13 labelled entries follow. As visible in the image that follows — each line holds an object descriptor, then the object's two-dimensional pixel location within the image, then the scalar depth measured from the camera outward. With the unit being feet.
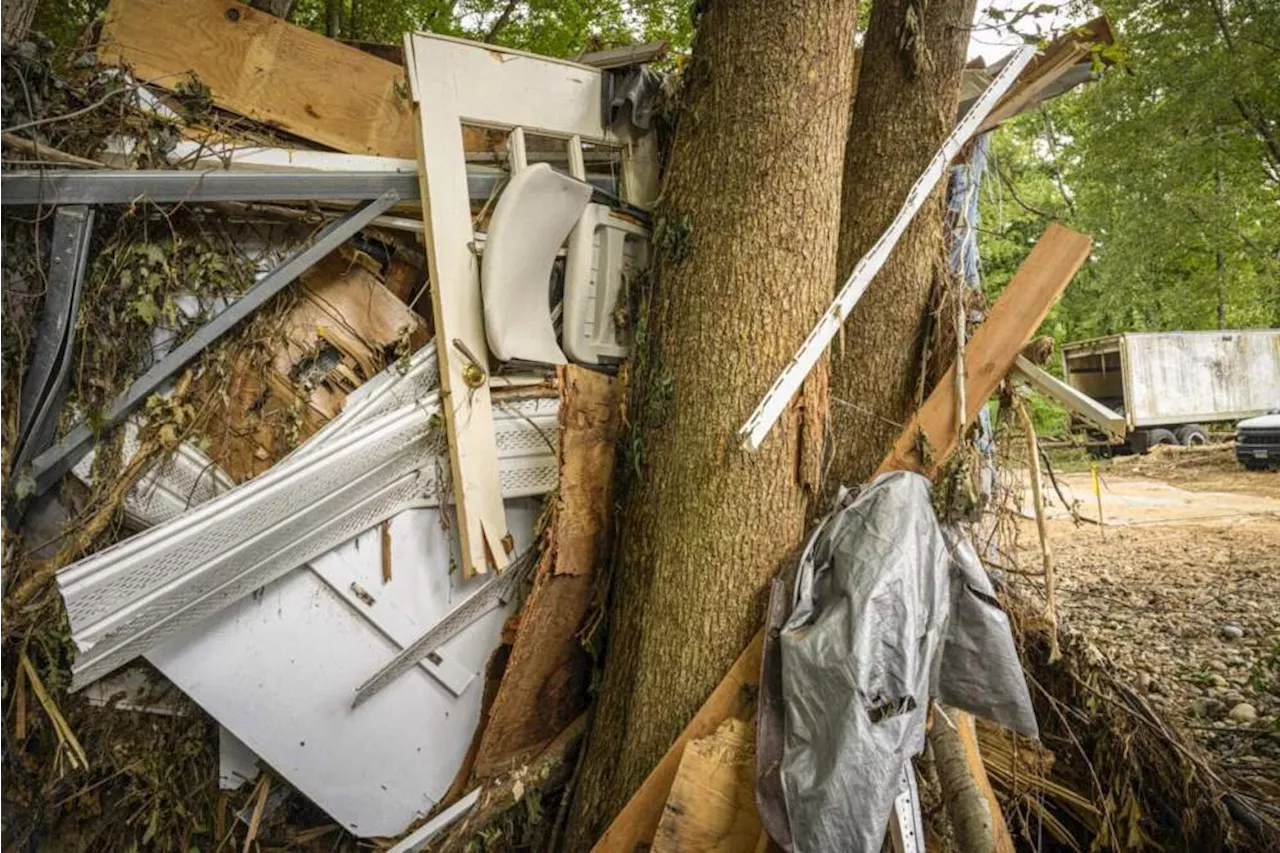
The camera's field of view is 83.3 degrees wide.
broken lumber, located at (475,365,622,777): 7.83
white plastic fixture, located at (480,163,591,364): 7.61
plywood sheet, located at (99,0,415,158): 8.54
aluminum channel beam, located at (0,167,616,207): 7.17
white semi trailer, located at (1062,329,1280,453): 42.68
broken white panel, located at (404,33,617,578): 7.63
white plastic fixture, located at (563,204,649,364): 8.23
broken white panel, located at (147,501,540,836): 7.63
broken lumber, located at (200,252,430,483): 8.07
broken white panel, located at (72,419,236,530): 7.64
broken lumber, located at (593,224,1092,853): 6.65
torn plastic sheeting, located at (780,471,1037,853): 5.67
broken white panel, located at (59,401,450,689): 6.43
